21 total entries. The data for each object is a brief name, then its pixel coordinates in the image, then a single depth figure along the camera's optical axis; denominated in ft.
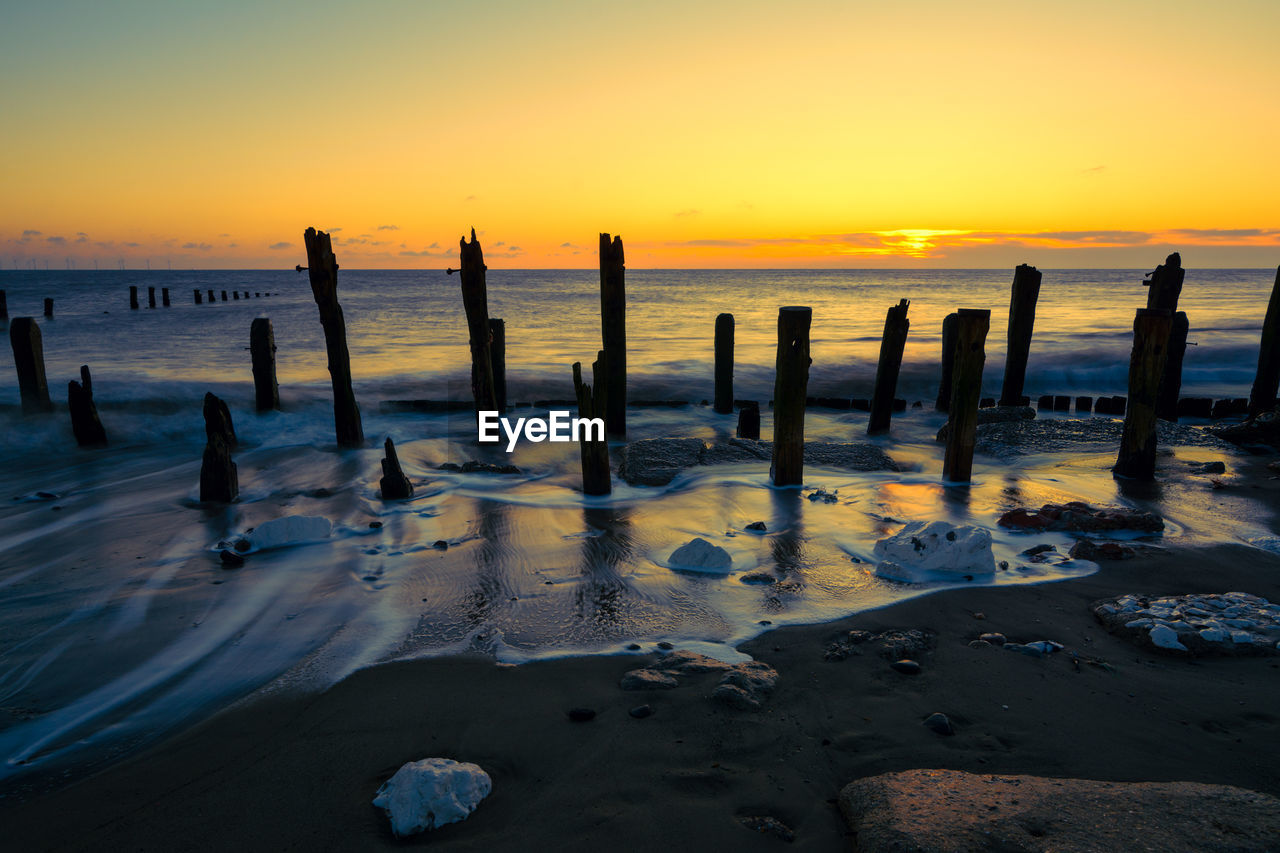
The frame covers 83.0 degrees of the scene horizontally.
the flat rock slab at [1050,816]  8.14
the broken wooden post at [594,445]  24.58
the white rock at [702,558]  19.08
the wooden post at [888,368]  38.96
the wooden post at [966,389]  25.71
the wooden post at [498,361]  41.65
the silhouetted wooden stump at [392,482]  26.68
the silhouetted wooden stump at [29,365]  38.81
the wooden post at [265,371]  39.93
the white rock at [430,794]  9.34
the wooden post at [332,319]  33.40
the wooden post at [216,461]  25.46
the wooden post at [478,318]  34.99
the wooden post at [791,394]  25.13
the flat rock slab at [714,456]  30.07
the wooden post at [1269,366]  40.06
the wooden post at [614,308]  35.29
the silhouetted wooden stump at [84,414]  34.91
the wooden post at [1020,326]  39.93
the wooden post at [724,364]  44.70
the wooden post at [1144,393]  26.45
